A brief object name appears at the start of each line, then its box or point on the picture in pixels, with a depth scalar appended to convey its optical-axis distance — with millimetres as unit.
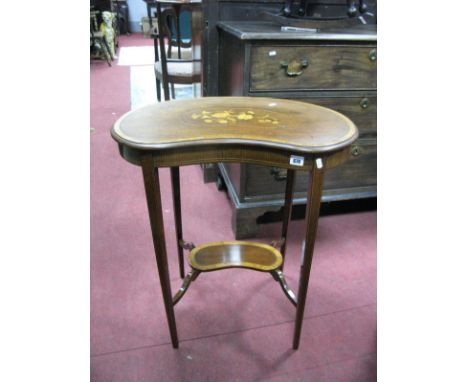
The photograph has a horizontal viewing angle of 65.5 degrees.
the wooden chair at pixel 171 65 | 2652
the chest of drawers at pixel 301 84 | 1456
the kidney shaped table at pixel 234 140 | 910
